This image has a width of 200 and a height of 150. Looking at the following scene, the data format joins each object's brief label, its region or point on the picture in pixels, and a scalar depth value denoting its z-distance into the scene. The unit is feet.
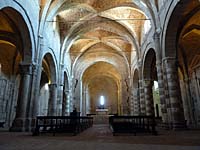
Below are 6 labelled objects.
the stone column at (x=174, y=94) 30.63
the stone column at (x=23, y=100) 32.24
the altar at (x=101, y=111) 119.58
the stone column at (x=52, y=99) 52.13
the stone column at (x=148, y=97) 50.11
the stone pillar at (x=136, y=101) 64.08
